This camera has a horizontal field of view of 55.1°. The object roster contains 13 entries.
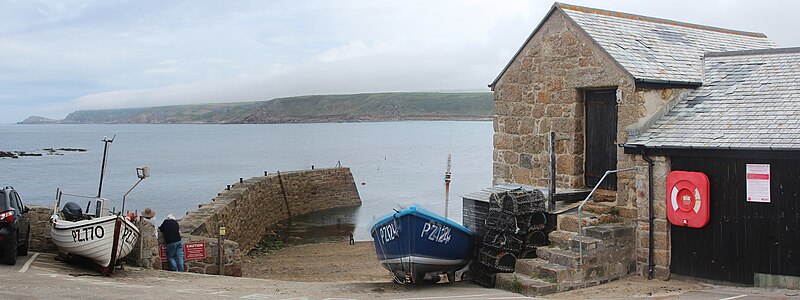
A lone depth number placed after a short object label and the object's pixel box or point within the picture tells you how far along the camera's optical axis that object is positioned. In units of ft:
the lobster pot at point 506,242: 40.11
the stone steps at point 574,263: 37.24
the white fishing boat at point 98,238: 40.01
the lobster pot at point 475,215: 43.55
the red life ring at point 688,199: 36.65
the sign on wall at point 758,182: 34.83
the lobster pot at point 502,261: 39.88
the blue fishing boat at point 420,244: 39.17
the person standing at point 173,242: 47.78
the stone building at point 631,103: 38.42
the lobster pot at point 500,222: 40.16
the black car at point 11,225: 38.27
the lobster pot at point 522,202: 40.01
